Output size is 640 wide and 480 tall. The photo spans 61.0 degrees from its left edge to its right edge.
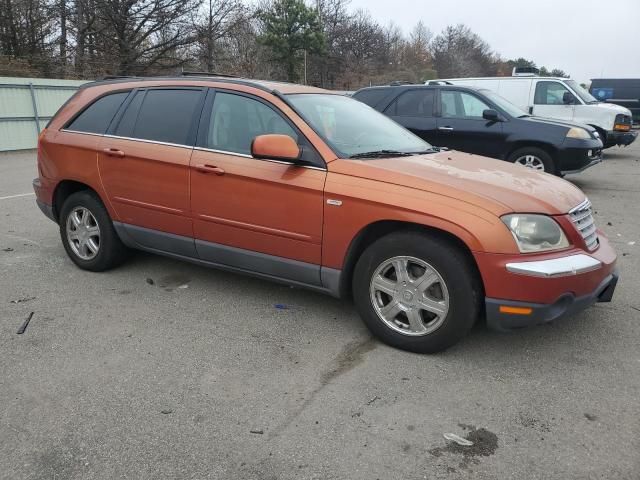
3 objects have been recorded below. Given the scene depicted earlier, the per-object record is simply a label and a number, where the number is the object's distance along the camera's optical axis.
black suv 8.77
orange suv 3.17
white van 12.64
